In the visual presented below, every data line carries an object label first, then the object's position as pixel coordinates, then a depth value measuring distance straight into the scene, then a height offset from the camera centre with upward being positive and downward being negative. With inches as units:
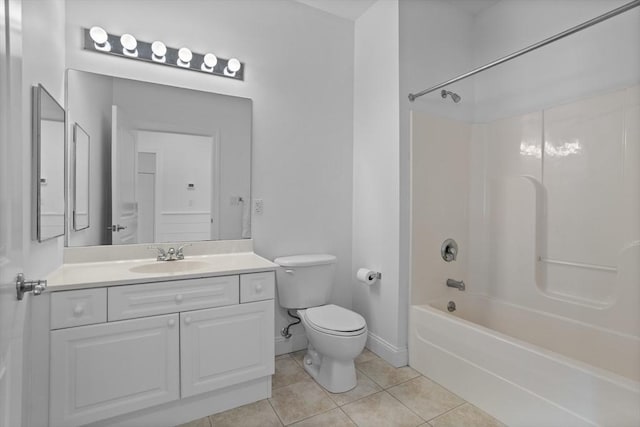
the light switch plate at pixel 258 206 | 92.6 +1.9
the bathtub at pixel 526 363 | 53.7 -30.9
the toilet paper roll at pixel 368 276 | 94.6 -18.3
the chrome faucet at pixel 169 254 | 79.3 -10.3
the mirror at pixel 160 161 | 75.3 +12.9
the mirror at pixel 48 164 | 53.9 +8.6
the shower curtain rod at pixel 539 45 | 52.0 +33.4
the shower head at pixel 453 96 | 93.8 +34.4
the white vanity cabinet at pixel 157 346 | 56.4 -26.0
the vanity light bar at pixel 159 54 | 74.1 +39.2
